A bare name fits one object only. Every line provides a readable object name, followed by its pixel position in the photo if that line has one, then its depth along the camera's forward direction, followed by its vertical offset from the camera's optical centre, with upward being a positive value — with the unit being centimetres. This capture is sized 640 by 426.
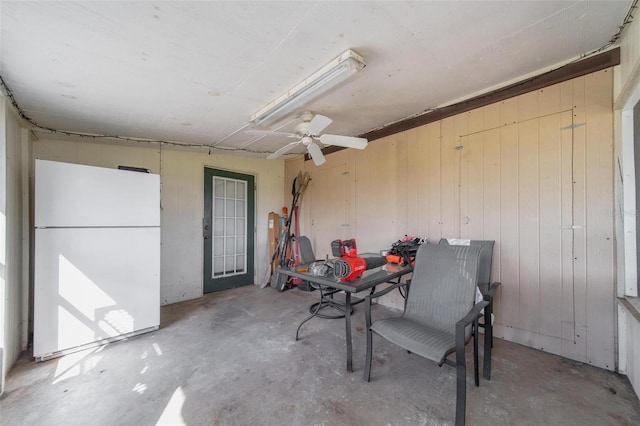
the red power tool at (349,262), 203 -44
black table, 188 -56
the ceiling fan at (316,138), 249 +85
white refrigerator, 230 -44
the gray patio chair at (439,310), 149 -76
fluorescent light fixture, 190 +115
